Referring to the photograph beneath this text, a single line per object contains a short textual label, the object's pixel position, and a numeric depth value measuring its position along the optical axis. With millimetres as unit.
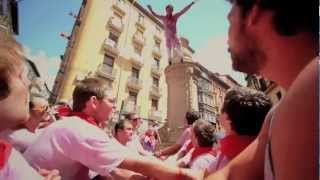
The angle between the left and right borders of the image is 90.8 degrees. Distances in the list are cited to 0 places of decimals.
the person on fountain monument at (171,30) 3072
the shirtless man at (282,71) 194
